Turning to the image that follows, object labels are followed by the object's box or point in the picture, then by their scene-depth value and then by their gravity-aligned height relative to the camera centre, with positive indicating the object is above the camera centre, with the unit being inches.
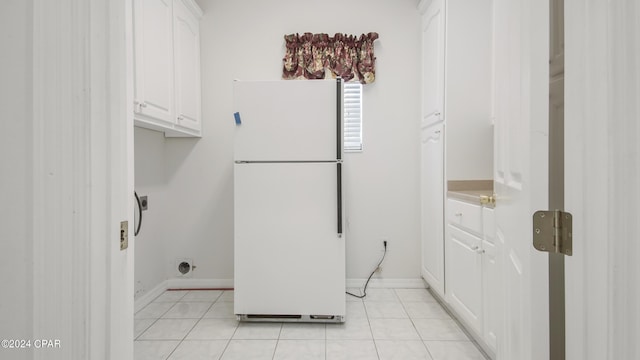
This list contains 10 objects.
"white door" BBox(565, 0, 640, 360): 17.9 +0.3
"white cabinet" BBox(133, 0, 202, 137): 70.4 +31.2
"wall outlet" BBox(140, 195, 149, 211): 92.8 -7.2
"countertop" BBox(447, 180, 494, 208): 80.8 -2.1
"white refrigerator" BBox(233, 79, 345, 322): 78.7 -5.5
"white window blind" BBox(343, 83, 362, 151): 106.4 +22.4
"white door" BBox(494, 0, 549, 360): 23.5 +1.1
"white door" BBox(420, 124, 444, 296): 87.1 -7.9
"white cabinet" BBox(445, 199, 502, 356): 60.9 -20.4
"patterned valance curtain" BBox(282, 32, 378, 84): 102.8 +42.6
